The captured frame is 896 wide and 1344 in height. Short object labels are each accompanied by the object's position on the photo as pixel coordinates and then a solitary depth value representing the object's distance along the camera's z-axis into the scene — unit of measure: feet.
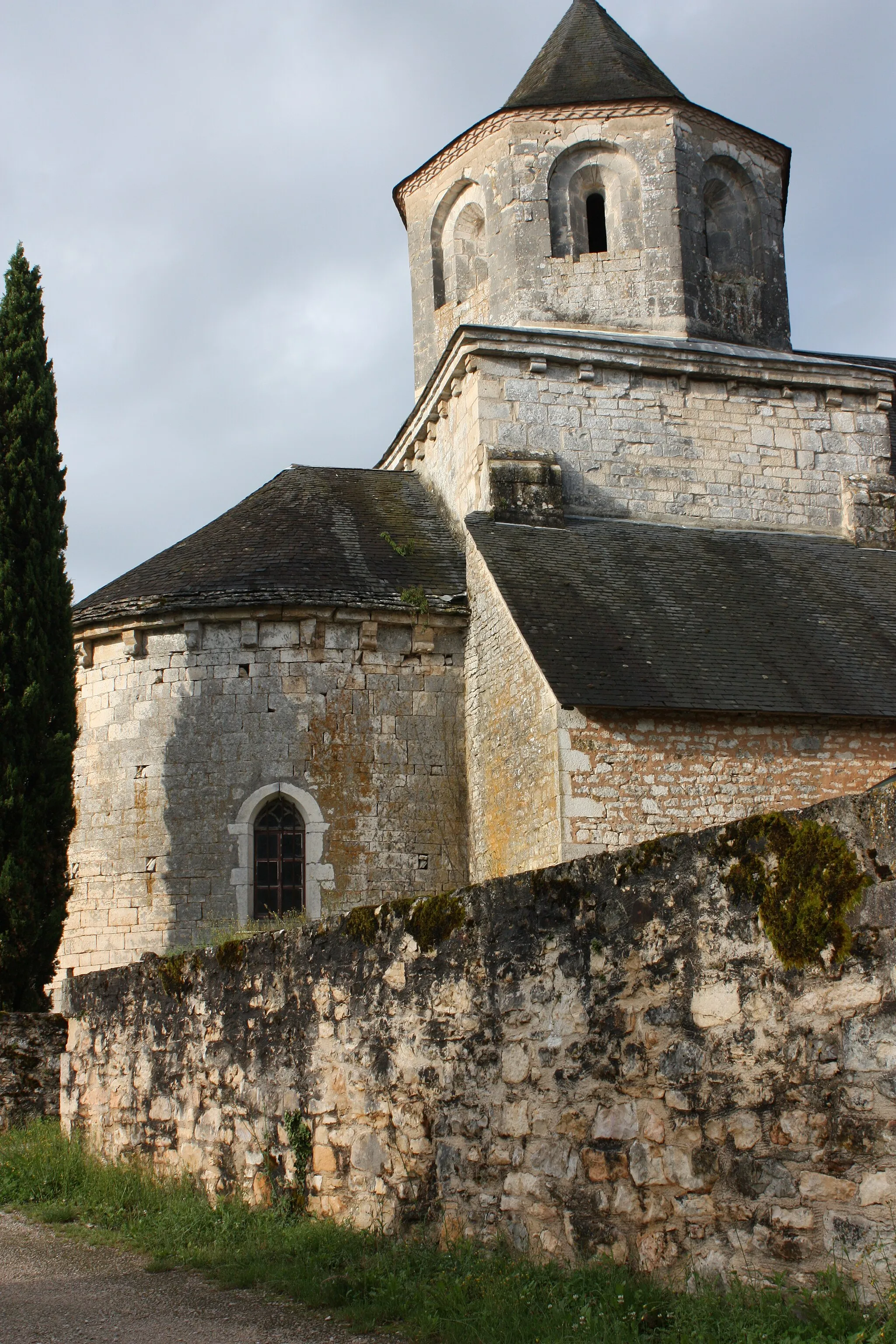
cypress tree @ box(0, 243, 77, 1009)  35.06
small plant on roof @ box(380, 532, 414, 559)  46.50
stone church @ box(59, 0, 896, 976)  36.86
